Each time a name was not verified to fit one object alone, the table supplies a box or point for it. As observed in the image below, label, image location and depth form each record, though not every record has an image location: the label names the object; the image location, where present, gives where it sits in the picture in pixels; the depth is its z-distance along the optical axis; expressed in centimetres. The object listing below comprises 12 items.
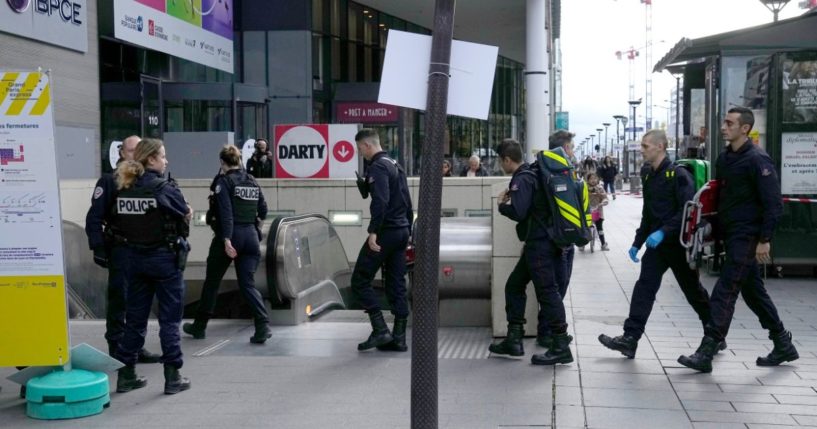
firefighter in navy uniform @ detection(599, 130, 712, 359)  735
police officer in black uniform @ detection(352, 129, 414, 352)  777
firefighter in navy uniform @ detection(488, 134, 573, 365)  721
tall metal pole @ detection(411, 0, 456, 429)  477
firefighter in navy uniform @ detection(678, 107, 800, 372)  693
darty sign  1453
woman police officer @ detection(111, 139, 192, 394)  648
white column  2503
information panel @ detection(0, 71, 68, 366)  624
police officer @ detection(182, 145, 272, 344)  839
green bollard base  608
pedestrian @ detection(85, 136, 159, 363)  680
